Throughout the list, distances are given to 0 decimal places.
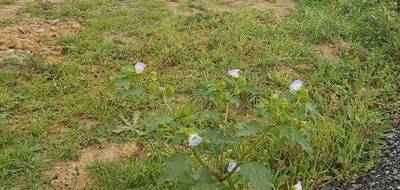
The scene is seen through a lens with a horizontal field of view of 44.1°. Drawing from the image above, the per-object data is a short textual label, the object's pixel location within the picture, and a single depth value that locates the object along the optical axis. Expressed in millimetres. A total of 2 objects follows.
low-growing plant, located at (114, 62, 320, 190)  1846
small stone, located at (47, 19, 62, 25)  4699
